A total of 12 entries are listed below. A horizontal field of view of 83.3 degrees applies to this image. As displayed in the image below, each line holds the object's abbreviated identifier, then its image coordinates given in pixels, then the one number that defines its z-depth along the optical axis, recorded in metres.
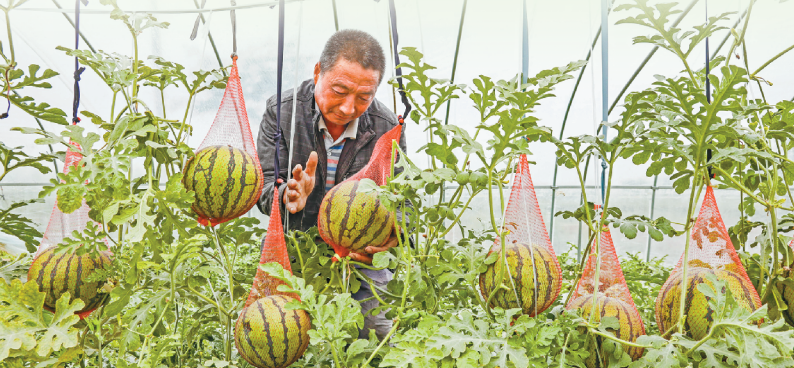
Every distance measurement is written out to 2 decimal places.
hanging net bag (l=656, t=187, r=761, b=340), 1.27
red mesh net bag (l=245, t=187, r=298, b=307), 1.35
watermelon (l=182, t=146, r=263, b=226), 1.29
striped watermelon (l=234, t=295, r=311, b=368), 1.21
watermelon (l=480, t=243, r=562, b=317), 1.26
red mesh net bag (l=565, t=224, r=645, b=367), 1.29
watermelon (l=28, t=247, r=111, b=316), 1.38
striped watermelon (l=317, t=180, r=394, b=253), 1.35
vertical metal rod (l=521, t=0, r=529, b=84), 1.42
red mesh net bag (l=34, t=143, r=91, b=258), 1.56
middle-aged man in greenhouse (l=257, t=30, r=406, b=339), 1.72
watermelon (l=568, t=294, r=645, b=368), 1.28
